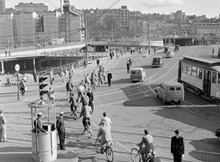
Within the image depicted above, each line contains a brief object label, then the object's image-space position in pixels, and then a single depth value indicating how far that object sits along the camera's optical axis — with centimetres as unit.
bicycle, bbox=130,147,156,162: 1173
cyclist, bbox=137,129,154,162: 1191
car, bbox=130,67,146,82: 3731
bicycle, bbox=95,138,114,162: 1326
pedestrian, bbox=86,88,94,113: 2142
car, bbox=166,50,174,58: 6856
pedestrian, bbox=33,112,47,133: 1358
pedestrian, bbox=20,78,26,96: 3200
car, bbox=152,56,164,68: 5288
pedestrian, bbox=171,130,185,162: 1202
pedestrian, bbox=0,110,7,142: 1676
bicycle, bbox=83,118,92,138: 1711
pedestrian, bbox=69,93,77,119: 2133
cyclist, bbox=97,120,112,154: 1366
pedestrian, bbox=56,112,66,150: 1495
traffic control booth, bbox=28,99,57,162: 1338
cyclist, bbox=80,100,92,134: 1706
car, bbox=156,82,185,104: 2509
